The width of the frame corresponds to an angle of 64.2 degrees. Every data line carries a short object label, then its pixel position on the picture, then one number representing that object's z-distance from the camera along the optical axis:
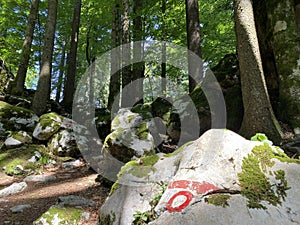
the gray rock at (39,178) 5.34
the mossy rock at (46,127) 7.25
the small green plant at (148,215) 1.97
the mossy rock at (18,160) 5.77
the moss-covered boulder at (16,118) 7.80
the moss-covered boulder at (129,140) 4.73
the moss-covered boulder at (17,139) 6.71
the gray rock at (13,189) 4.47
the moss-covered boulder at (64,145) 6.95
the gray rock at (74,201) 3.63
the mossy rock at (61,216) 3.06
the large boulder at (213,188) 1.70
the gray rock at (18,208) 3.65
